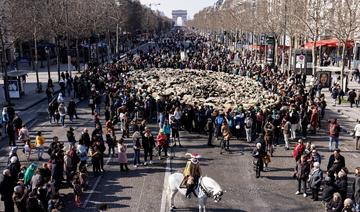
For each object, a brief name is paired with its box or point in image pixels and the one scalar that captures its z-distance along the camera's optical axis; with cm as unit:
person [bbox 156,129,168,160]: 1973
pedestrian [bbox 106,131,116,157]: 1991
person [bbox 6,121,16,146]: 2183
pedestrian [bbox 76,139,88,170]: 1730
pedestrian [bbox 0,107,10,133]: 2469
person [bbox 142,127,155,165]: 1911
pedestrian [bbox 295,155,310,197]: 1549
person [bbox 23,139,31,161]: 1935
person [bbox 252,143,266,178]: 1730
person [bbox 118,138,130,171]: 1803
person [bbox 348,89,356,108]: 3116
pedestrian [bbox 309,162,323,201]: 1462
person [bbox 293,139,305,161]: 1706
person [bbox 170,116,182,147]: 2225
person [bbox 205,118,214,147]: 2194
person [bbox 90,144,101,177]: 1741
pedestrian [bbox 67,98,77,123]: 2752
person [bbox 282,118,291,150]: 2172
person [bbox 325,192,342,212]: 1211
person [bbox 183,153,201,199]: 1398
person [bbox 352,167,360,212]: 1359
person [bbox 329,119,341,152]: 2078
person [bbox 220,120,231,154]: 2094
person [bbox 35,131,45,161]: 1959
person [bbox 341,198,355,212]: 1157
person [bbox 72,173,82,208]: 1472
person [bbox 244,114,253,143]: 2278
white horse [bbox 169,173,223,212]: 1375
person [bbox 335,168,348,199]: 1353
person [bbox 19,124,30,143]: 2033
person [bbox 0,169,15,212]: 1380
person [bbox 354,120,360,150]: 2129
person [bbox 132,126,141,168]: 1862
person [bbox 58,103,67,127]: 2609
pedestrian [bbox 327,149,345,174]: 1558
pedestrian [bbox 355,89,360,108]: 3192
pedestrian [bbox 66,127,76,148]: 1983
